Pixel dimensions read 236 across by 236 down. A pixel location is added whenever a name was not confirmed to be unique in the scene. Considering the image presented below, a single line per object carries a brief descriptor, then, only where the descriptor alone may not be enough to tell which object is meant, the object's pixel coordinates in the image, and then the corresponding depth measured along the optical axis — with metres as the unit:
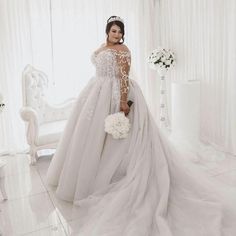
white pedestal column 4.01
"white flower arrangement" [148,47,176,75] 4.71
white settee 3.91
